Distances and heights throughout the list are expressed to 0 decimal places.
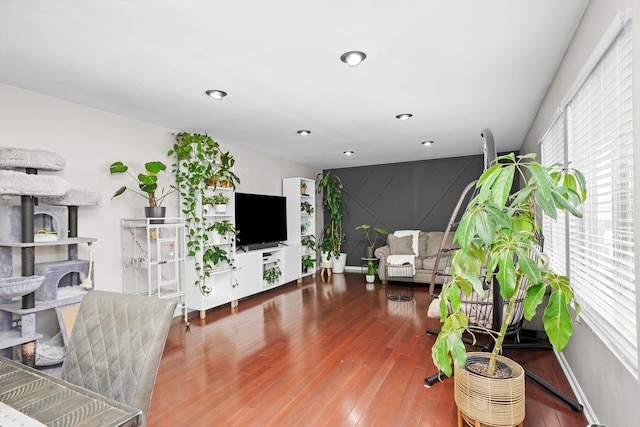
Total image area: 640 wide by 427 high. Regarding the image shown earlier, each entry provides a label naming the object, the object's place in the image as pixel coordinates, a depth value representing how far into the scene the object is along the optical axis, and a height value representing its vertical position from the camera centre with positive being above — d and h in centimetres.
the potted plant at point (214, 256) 405 -50
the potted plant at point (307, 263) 625 -92
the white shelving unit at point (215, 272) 403 -72
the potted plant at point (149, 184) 320 +33
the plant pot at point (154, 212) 339 +4
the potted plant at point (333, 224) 681 -21
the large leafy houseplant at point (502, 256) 141 -21
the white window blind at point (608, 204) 140 +4
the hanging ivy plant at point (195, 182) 389 +40
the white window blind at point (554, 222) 259 -9
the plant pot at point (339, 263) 691 -104
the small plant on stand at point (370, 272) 589 -104
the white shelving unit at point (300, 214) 602 +1
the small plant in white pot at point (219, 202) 421 +18
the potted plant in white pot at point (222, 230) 426 -19
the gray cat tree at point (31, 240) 225 -17
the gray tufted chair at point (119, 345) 118 -50
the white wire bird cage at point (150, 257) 341 -43
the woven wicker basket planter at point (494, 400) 159 -92
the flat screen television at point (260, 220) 486 -7
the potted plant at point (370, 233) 683 -41
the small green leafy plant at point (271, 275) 514 -95
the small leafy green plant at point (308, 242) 631 -53
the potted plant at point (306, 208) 638 +13
